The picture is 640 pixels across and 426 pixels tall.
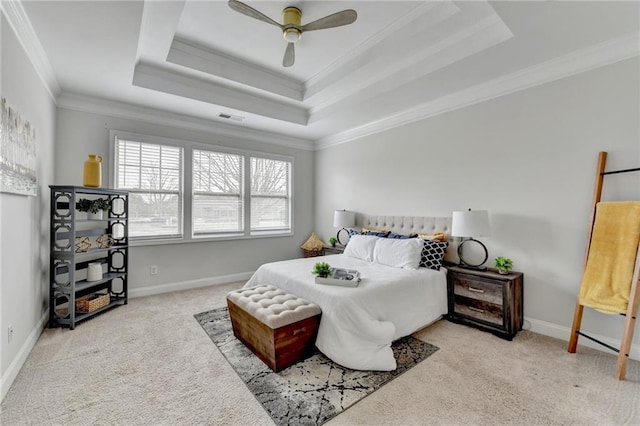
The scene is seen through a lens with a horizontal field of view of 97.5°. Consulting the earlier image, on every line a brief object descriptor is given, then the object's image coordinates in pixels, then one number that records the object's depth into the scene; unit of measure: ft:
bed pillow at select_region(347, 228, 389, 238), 13.48
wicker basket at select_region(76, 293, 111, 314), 10.41
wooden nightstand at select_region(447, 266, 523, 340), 9.07
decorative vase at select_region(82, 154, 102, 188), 10.67
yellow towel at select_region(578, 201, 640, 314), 7.30
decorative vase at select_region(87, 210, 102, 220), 11.83
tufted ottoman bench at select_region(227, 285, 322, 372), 7.11
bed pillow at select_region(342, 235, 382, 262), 12.44
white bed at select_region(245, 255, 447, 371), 7.36
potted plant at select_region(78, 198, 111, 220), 10.79
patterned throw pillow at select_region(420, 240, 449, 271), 10.75
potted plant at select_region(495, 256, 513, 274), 9.56
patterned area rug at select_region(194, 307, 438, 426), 5.81
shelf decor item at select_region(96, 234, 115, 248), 11.51
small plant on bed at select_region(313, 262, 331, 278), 9.02
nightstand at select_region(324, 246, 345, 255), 15.50
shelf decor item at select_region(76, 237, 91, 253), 10.38
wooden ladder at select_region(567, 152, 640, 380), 6.89
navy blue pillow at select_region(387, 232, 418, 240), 12.33
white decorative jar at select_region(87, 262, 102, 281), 10.95
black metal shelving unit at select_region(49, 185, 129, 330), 9.77
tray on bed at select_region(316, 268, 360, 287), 8.53
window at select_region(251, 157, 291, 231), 17.16
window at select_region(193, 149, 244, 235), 15.05
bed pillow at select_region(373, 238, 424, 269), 10.72
